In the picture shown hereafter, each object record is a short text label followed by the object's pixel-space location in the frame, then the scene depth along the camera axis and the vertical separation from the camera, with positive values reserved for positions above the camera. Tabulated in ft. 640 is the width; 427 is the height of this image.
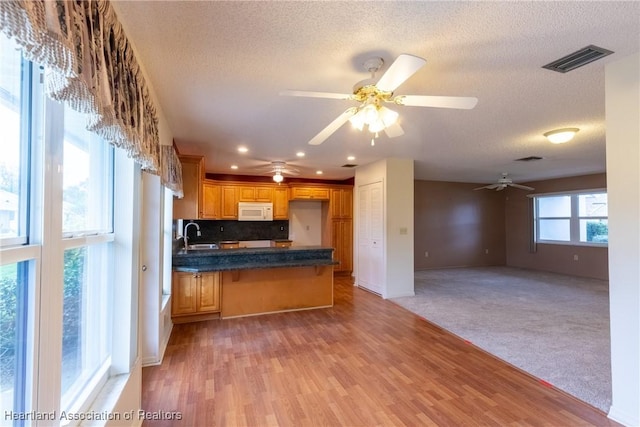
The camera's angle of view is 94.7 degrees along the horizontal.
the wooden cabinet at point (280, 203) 22.56 +1.31
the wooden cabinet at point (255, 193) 21.77 +1.98
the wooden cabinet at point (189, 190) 12.70 +1.30
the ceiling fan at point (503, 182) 21.67 +2.81
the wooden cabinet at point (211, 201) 19.93 +1.33
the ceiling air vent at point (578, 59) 6.05 +3.50
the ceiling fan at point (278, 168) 17.57 +3.27
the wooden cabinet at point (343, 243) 23.02 -1.79
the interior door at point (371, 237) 17.29 -1.05
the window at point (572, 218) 22.33 +0.19
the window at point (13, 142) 2.93 +0.81
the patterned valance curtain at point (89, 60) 2.06 +1.42
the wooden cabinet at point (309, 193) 22.43 +2.06
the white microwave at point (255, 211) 21.52 +0.64
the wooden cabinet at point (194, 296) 12.25 -3.26
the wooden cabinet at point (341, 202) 23.11 +1.41
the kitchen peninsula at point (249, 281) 12.47 -2.82
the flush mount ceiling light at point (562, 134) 11.29 +3.33
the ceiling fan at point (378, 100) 5.67 +2.56
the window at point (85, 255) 4.45 -0.62
